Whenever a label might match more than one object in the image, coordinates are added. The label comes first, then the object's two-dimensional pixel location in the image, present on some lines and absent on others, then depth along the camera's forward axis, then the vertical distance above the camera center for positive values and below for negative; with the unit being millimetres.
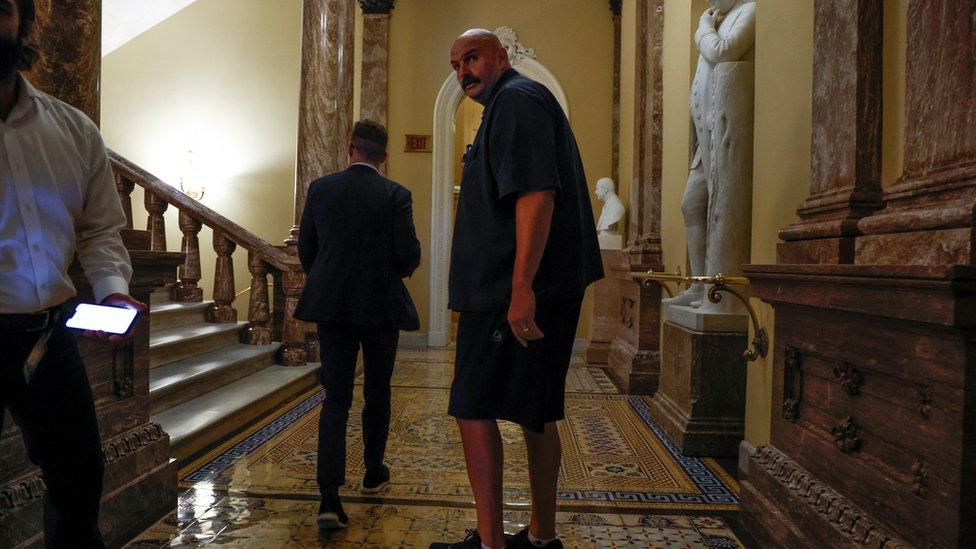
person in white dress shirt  1312 -16
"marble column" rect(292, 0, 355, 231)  5613 +1454
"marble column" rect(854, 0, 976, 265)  1509 +316
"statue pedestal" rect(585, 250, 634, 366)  6406 -419
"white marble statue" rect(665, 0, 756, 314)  3475 +788
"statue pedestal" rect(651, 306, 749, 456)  3479 -634
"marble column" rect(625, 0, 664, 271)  5332 +1149
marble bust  6645 +570
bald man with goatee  1616 -20
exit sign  8109 +1541
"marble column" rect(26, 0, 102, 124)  2197 +736
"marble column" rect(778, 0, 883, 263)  1956 +460
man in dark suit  2396 -49
